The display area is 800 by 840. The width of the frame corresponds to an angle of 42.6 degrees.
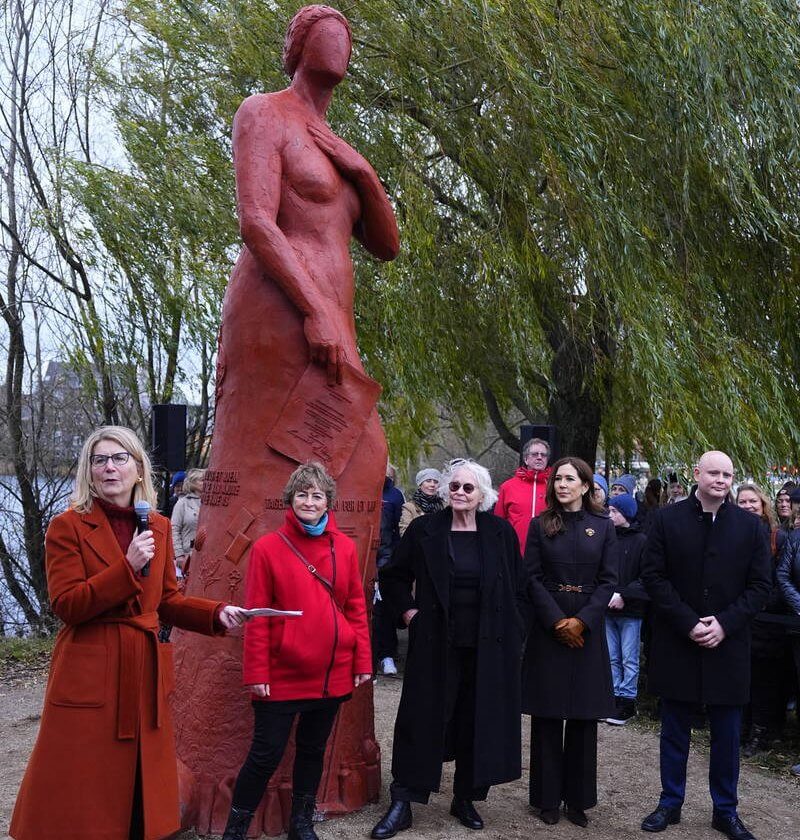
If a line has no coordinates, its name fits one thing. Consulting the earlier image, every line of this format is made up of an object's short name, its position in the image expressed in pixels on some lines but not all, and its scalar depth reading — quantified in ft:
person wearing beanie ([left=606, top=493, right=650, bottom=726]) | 23.63
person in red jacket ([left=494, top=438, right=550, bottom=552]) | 23.75
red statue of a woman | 15.28
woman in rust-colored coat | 10.32
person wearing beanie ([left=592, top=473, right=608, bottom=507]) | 17.33
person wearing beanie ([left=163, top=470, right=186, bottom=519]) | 30.99
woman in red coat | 13.23
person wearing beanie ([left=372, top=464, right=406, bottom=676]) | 27.30
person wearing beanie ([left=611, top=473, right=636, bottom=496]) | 27.98
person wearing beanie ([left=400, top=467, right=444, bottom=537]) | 27.63
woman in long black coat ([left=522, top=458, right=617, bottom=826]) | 16.14
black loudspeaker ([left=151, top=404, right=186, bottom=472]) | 32.01
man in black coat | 15.69
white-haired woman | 15.38
